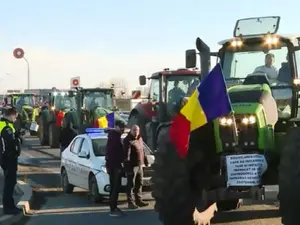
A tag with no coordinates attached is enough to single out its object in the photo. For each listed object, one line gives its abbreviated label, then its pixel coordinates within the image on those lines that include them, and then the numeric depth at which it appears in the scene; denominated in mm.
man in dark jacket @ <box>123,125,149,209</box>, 12641
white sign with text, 7715
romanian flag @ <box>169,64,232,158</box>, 7750
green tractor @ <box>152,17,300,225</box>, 7336
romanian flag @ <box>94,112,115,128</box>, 21172
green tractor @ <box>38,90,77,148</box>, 28484
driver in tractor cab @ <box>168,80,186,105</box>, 18295
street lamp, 37531
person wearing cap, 11570
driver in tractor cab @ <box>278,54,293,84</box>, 9241
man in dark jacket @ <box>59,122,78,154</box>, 19234
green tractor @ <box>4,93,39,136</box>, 34312
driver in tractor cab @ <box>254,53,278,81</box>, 9309
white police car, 13433
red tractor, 18141
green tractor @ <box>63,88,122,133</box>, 24127
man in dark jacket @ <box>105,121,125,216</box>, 11984
